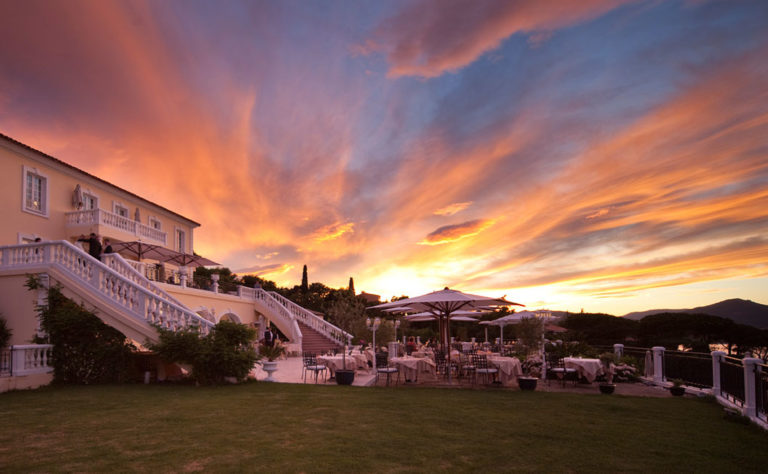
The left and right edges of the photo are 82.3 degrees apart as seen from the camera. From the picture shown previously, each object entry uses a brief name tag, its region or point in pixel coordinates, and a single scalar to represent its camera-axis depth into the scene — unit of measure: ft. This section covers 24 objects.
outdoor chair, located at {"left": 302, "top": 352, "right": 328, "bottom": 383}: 45.42
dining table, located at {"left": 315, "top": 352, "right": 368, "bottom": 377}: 48.34
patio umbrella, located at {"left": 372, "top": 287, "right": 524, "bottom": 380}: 40.96
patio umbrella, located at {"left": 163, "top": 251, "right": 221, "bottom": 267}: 72.84
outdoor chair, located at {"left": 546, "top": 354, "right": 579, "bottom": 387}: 43.68
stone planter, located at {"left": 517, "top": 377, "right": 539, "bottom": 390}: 39.92
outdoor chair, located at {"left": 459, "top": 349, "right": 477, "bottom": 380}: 43.57
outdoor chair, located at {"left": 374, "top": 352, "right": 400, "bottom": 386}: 47.55
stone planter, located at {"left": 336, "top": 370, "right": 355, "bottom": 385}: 43.24
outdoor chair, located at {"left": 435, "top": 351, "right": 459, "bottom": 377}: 50.88
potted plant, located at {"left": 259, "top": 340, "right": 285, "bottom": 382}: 42.65
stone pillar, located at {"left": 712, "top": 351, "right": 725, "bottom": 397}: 36.38
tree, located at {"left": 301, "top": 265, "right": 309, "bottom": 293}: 176.96
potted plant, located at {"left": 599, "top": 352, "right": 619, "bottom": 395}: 38.44
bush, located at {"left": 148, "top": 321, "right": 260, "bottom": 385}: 38.88
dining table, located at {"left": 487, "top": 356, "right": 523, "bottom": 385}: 43.50
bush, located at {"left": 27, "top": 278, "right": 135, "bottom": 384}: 40.06
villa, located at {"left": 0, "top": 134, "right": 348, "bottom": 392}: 41.39
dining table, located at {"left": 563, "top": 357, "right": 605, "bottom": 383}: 43.52
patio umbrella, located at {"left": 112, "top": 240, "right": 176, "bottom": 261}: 68.44
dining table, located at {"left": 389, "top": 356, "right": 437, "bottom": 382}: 44.83
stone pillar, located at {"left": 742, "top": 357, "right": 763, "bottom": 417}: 27.94
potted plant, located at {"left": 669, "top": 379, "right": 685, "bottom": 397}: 37.47
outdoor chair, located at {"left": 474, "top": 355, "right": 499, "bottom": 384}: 42.09
